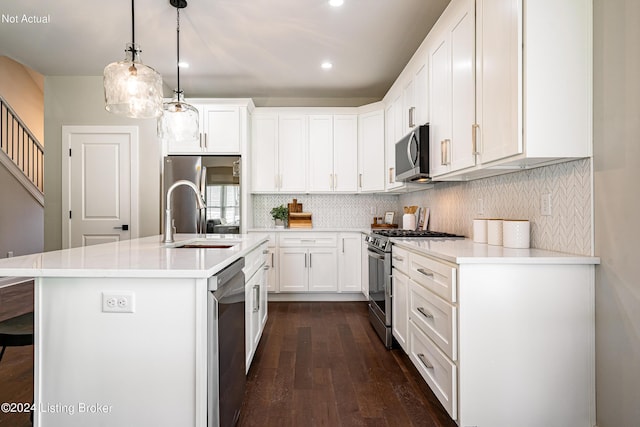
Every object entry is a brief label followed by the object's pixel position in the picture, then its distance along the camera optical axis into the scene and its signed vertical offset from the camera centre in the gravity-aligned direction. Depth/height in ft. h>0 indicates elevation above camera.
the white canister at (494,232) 6.81 -0.41
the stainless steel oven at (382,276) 9.07 -1.86
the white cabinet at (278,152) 14.53 +2.58
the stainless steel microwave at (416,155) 8.96 +1.57
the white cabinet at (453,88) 6.67 +2.71
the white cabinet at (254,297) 7.16 -2.04
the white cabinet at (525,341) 5.20 -2.00
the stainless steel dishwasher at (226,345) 4.45 -1.99
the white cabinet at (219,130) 13.56 +3.29
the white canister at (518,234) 6.32 -0.42
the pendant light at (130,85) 6.23 +2.38
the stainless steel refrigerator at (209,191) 13.09 +0.84
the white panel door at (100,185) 13.87 +1.12
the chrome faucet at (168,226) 7.52 -0.32
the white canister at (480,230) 7.44 -0.42
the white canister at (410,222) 12.39 -0.37
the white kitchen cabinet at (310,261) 13.62 -1.97
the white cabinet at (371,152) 13.82 +2.51
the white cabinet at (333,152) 14.55 +2.58
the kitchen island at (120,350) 4.29 -1.76
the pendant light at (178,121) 8.45 +2.29
